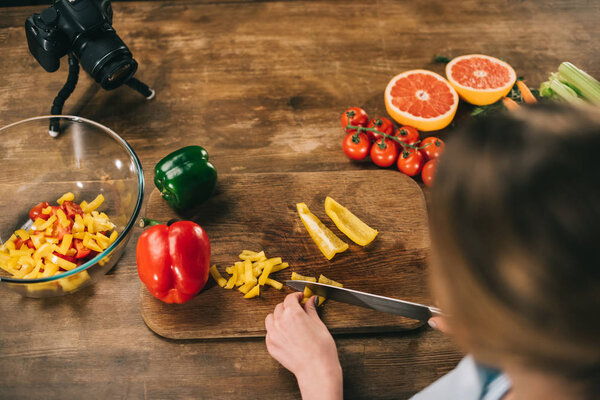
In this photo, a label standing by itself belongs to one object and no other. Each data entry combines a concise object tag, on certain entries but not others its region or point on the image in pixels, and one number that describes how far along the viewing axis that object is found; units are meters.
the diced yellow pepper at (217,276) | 1.40
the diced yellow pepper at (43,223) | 1.37
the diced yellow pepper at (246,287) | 1.37
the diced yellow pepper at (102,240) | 1.38
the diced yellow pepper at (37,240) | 1.35
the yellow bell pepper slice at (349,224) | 1.49
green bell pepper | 1.48
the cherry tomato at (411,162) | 1.71
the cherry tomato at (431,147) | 1.74
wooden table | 1.30
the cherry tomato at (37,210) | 1.49
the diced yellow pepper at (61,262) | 1.30
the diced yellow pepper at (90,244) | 1.36
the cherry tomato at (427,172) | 1.67
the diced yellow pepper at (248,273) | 1.37
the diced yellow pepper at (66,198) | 1.50
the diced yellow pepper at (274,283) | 1.40
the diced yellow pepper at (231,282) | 1.39
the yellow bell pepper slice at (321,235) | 1.46
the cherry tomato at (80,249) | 1.37
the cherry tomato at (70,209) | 1.43
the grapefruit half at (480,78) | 1.89
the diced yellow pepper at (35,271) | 1.29
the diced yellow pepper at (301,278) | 1.40
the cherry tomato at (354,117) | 1.80
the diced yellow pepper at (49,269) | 1.29
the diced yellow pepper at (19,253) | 1.33
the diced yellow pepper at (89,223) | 1.39
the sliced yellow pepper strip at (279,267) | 1.43
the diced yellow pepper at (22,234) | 1.37
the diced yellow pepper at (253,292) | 1.37
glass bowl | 1.55
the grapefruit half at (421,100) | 1.83
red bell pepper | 1.30
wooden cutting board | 1.35
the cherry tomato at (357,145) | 1.74
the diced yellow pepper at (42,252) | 1.31
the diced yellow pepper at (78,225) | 1.37
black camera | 1.53
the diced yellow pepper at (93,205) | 1.47
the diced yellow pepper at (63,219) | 1.39
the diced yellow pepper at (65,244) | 1.33
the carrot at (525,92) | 1.87
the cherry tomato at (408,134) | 1.79
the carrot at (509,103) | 1.82
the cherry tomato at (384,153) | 1.74
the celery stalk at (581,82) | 1.83
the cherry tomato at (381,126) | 1.80
